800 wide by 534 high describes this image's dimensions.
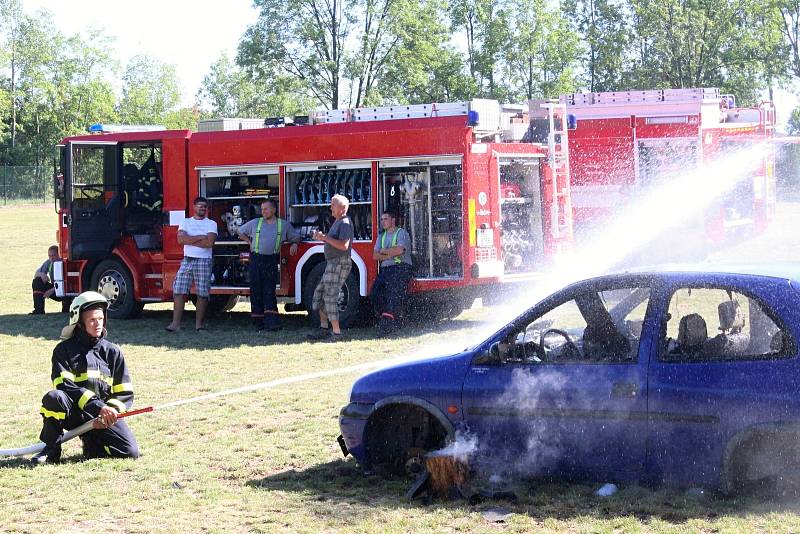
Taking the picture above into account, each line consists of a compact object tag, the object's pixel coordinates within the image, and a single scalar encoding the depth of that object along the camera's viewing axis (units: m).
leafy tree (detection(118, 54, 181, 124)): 70.94
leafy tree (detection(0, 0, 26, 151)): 67.12
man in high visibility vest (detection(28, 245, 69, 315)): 16.98
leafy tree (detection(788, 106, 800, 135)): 52.57
